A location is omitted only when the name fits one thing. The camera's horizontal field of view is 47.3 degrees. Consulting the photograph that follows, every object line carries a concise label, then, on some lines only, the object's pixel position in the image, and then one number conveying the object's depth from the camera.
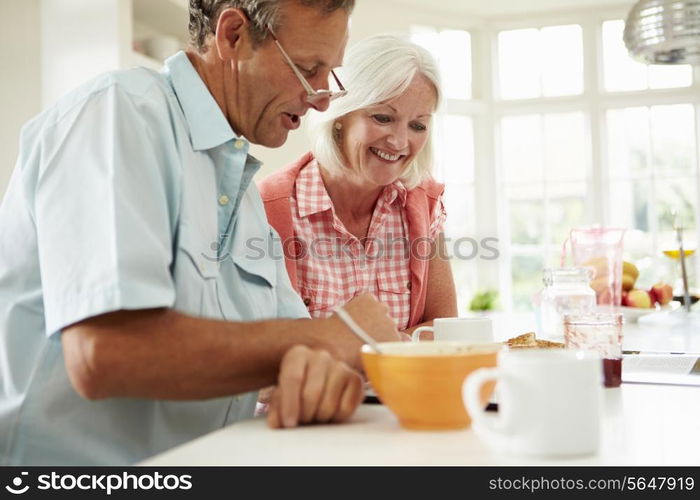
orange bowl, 0.84
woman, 2.05
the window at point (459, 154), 6.34
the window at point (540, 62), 6.24
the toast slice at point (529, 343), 1.40
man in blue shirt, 0.91
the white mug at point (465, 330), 1.32
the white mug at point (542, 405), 0.72
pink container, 2.72
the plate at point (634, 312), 2.71
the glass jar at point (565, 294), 2.22
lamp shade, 2.75
